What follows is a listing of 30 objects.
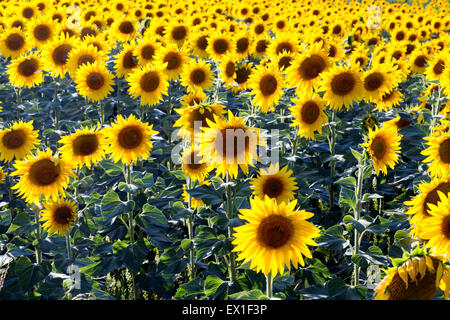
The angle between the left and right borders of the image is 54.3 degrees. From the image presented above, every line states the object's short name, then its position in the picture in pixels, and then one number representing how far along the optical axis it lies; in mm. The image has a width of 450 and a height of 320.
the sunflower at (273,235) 2277
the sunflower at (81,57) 5391
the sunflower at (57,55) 5641
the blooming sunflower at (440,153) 3016
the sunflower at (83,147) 3633
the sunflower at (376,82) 4714
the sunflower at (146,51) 5785
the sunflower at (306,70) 4699
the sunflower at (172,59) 5691
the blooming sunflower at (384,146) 3301
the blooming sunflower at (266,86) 4641
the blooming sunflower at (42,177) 3357
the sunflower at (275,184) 3708
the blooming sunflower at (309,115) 4281
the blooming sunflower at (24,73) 5688
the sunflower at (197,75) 5520
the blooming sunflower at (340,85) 4469
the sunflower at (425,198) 2539
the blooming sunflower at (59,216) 3418
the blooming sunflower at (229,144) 2842
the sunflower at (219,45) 6645
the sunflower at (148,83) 4805
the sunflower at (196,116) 3232
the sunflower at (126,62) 5680
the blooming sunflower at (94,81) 5047
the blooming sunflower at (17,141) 4070
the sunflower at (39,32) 6863
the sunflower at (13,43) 6680
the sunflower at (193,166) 3584
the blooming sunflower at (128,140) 3484
